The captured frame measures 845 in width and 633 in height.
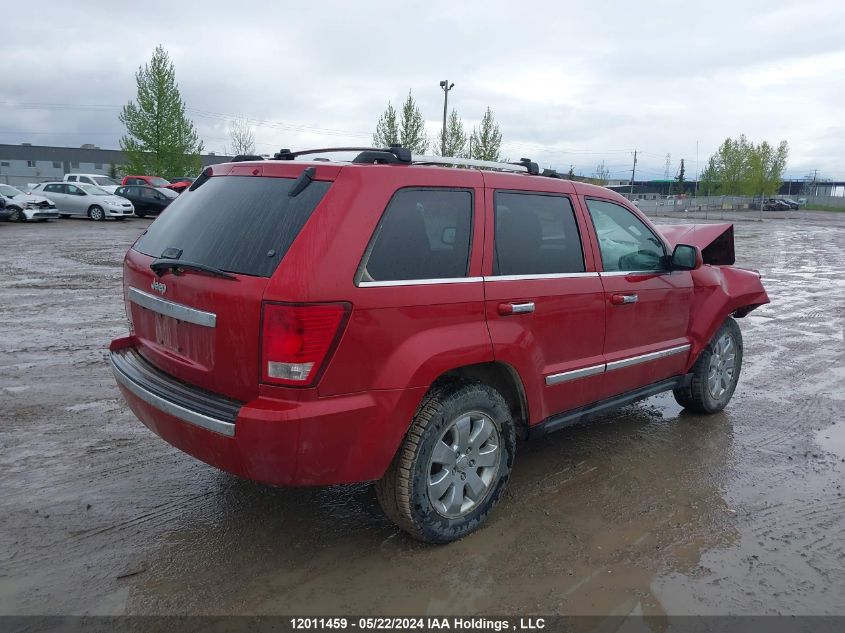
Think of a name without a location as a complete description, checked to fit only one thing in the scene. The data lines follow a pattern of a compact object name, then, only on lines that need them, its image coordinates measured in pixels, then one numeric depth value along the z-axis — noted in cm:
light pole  4159
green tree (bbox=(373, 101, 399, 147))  3897
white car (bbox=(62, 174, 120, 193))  3378
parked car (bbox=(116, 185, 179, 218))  2803
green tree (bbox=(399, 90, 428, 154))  3919
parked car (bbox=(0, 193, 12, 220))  2263
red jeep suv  284
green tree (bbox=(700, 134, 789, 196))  6562
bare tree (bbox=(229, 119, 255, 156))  6594
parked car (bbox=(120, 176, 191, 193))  3128
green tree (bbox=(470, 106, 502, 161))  4269
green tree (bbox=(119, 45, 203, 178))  3800
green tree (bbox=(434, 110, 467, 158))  4253
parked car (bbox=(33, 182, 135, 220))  2612
